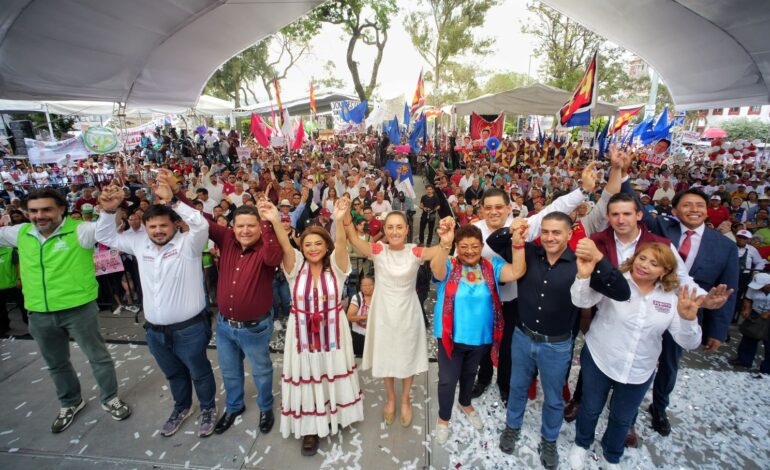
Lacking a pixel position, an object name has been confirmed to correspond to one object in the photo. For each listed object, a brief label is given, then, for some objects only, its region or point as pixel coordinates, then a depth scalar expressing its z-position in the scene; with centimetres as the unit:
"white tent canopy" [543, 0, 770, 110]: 422
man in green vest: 296
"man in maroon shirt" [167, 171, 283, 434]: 266
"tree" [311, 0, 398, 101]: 2009
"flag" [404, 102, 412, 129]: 1395
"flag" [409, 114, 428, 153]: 1170
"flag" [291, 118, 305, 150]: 1223
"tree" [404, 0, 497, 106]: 2436
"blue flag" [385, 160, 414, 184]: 855
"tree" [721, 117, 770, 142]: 3459
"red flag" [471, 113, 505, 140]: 1385
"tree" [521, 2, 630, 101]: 2455
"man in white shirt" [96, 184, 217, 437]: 273
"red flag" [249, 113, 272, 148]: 1209
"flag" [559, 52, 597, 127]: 610
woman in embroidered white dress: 267
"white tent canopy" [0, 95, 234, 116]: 1348
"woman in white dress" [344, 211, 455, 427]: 270
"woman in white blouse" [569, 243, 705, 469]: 219
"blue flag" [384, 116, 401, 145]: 1128
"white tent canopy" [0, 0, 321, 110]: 288
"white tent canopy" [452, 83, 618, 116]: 1400
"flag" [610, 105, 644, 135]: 1367
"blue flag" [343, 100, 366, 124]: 1323
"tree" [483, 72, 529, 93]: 4891
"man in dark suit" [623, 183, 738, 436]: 288
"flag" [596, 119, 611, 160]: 1033
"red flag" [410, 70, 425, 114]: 1407
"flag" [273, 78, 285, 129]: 1338
